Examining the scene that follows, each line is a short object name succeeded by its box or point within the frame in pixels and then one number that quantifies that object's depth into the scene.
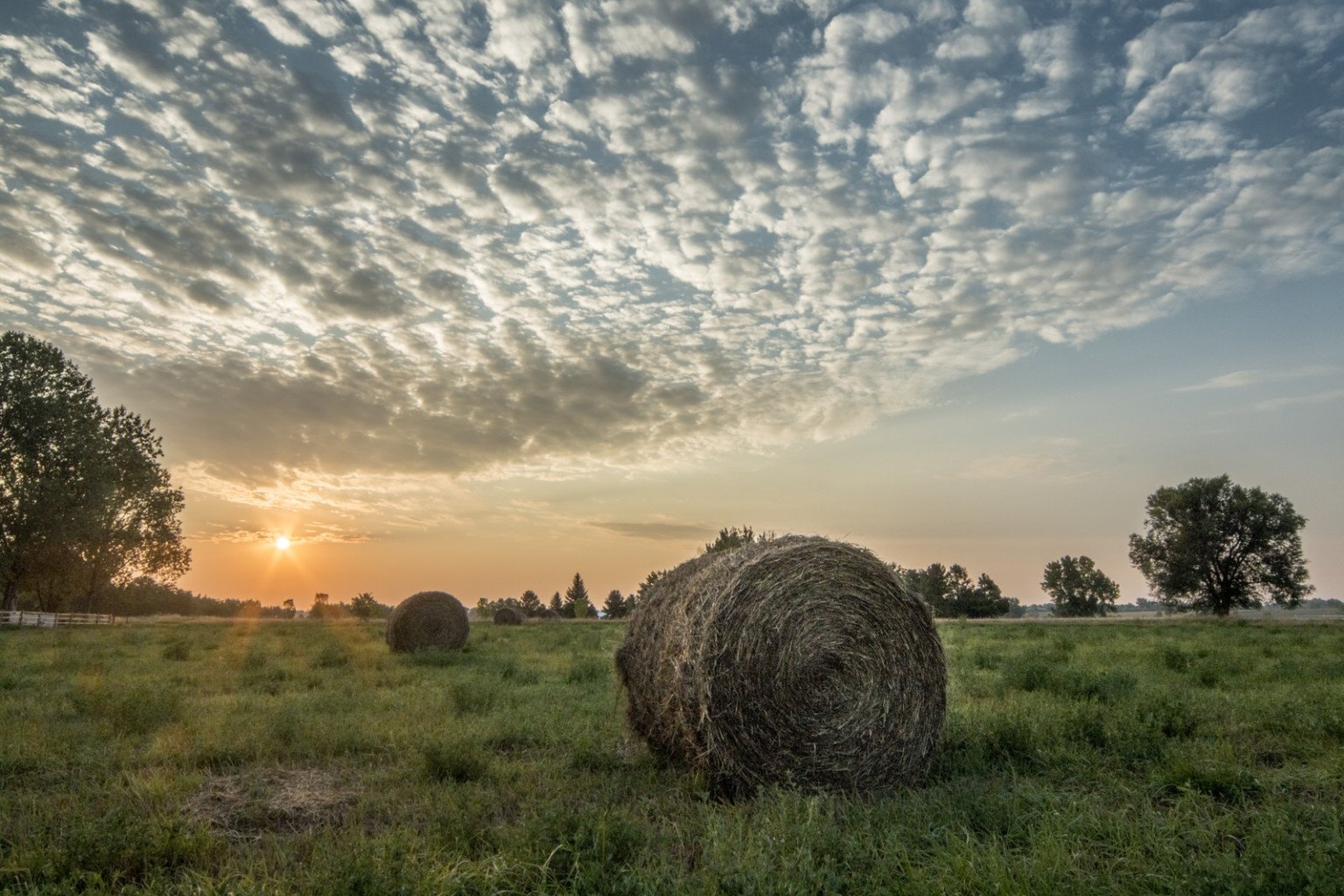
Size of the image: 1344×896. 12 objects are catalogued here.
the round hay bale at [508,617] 50.64
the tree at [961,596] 94.25
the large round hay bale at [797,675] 6.94
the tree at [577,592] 113.25
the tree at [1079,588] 111.38
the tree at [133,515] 43.16
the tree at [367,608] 83.11
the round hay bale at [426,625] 21.98
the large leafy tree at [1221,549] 55.38
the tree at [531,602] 106.19
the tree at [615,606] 80.12
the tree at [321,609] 80.84
